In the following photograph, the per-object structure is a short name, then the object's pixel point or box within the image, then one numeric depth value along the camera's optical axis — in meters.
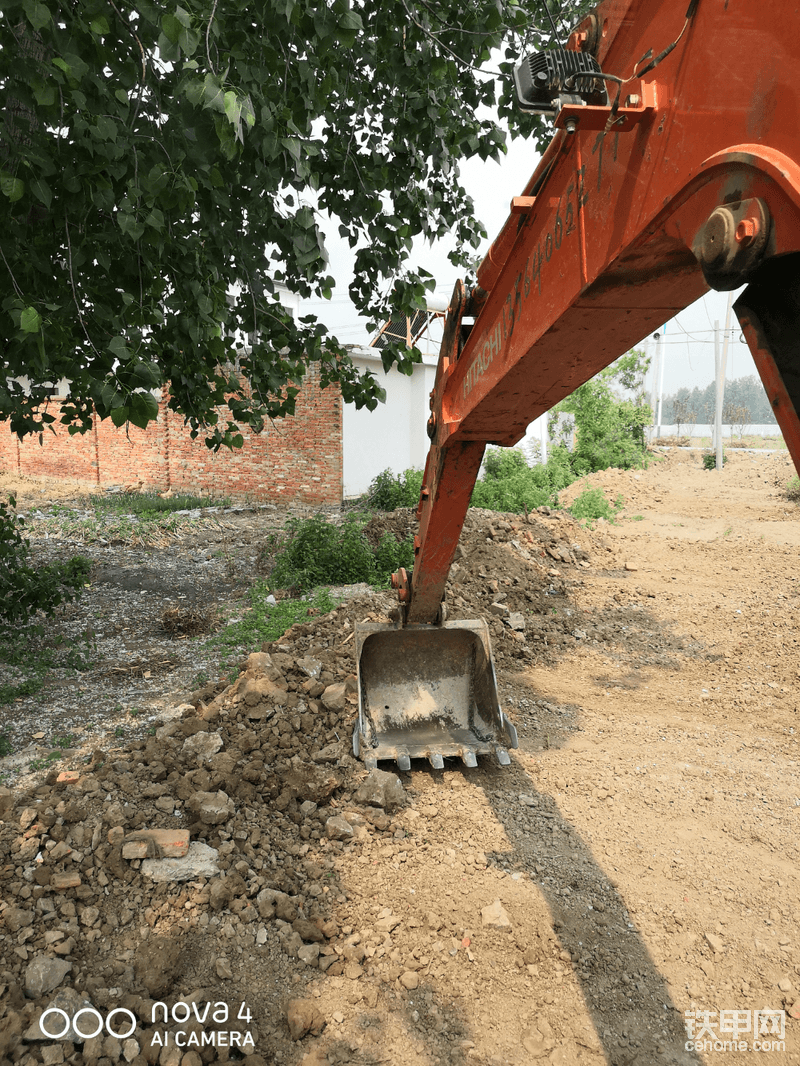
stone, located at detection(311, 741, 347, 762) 3.70
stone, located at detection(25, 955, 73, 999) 2.23
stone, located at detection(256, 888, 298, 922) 2.67
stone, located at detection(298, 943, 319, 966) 2.50
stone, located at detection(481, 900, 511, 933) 2.67
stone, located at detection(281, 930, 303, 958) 2.53
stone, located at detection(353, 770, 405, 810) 3.37
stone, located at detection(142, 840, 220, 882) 2.75
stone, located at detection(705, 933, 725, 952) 2.59
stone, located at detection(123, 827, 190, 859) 2.80
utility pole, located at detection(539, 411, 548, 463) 17.46
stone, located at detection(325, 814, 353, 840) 3.17
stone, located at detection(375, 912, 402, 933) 2.66
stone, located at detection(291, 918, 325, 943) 2.60
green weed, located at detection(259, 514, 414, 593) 7.62
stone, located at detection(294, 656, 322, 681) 4.45
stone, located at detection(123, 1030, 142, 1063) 2.06
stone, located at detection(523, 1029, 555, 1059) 2.20
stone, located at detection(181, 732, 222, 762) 3.54
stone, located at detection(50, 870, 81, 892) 2.63
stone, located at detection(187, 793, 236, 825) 3.06
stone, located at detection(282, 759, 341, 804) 3.38
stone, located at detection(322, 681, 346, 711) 4.12
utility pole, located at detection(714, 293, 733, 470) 19.59
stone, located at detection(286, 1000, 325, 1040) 2.21
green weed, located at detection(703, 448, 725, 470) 20.05
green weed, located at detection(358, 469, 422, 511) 12.49
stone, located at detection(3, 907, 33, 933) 2.46
